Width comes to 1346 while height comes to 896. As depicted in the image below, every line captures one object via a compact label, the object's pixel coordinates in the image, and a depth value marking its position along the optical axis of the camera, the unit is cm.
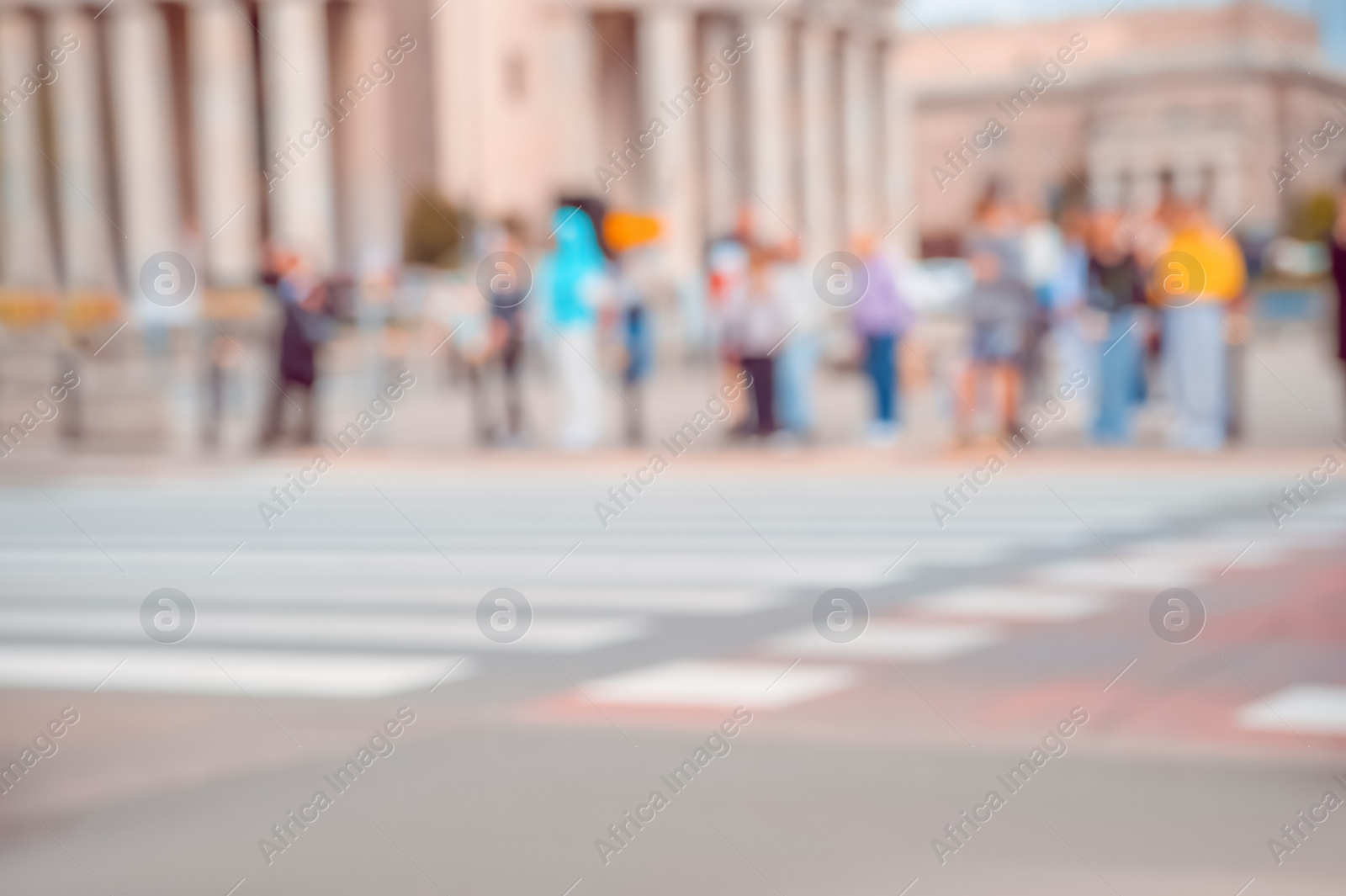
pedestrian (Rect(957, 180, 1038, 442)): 1773
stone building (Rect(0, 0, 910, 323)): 6719
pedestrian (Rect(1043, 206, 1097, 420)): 2020
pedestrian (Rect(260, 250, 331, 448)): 2041
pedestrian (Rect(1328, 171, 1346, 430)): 1659
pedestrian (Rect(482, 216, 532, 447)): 2000
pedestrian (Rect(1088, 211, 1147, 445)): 1833
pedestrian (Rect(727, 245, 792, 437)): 1928
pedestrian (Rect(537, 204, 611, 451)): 1911
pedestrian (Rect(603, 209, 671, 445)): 2180
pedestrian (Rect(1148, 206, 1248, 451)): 1736
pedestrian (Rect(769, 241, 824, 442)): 1945
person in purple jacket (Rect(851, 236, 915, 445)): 1964
